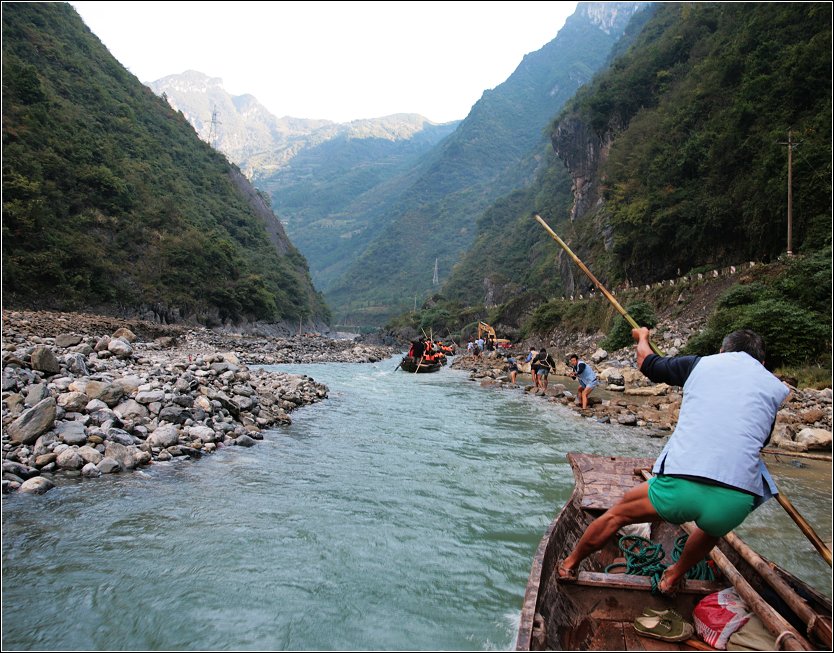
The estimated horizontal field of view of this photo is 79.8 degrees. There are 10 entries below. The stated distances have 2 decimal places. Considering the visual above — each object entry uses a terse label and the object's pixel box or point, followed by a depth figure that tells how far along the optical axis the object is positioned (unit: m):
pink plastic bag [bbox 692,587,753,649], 3.05
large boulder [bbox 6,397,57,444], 7.08
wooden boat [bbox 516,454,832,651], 2.82
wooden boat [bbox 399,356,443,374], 28.58
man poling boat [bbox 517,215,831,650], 2.89
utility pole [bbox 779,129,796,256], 19.45
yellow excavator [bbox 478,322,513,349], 40.94
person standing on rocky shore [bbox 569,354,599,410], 14.12
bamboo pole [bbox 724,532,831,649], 2.78
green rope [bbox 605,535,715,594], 3.70
